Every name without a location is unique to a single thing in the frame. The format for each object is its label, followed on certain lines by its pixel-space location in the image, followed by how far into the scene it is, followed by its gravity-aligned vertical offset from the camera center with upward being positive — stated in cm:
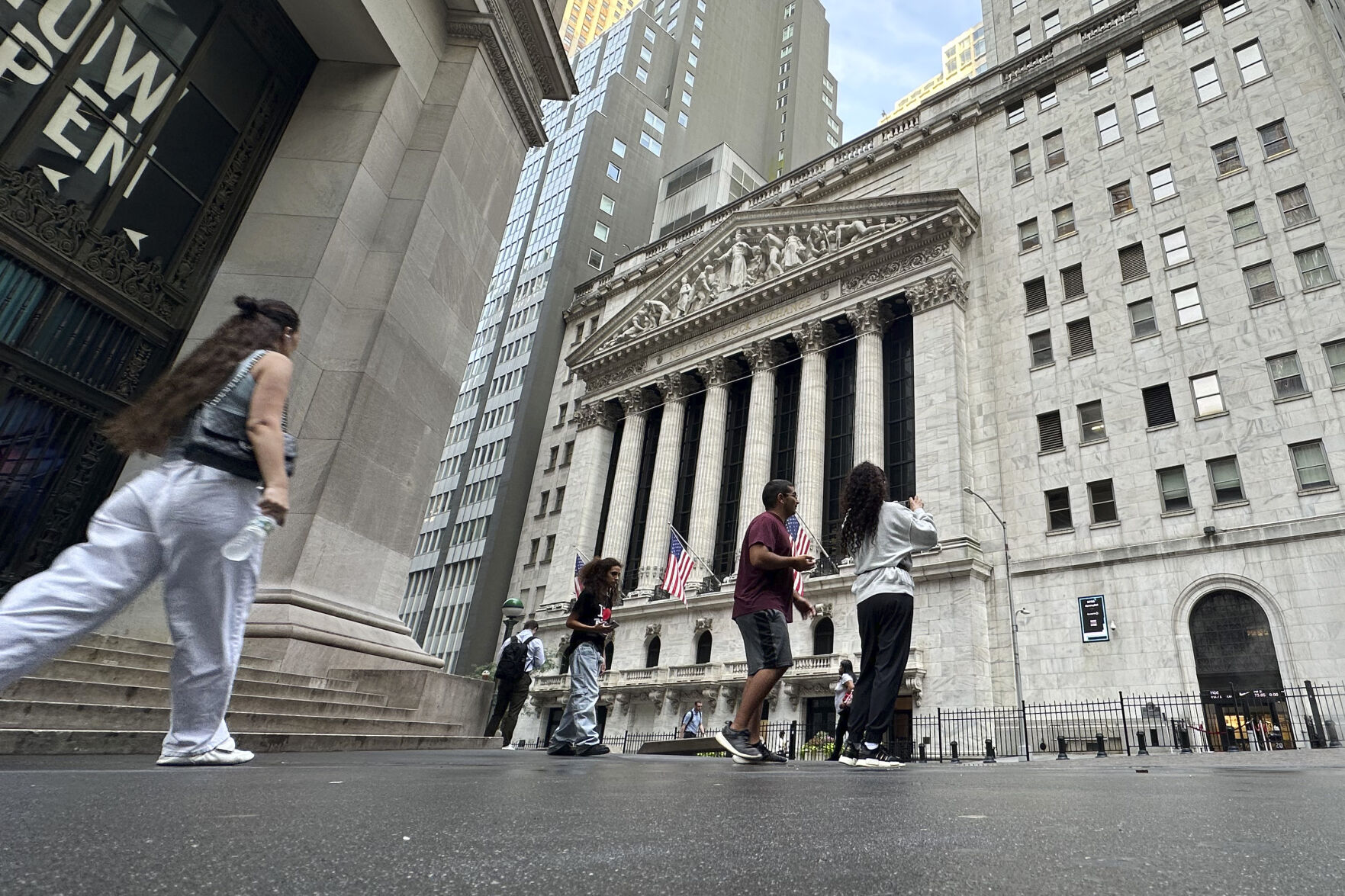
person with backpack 1215 +101
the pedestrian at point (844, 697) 1288 +151
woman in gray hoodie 639 +151
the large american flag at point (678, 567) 2680 +637
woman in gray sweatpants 287 +56
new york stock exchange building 2352 +1585
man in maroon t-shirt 647 +135
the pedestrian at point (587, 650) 811 +98
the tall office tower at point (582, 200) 5197 +4604
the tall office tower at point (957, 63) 11284 +11203
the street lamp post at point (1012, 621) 2528 +581
